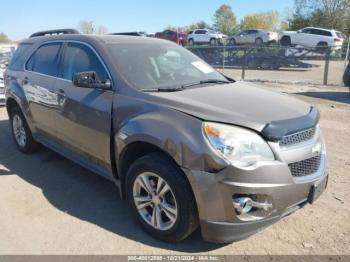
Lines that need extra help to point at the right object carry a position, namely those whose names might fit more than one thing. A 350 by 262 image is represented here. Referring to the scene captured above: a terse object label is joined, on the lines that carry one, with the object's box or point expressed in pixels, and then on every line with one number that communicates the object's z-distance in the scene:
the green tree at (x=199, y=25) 86.68
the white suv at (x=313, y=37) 27.89
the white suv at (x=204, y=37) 35.26
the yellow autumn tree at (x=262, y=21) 80.62
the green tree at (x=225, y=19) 80.38
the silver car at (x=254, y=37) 33.88
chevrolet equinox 2.82
